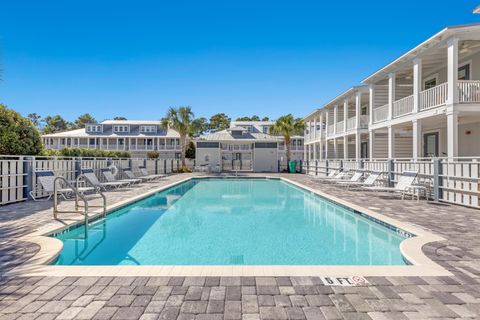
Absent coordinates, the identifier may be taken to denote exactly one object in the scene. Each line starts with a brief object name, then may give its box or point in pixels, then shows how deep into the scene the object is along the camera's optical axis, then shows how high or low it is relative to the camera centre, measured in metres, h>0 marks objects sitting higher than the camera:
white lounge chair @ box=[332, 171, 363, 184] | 14.15 -0.87
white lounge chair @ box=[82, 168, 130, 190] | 11.91 -1.04
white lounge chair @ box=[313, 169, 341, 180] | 16.57 -0.94
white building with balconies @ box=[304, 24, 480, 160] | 9.96 +2.55
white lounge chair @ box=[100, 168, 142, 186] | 13.98 -0.80
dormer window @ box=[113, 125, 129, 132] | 40.99 +4.59
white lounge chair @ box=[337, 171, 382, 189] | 12.57 -0.99
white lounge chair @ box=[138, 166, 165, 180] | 19.63 -0.84
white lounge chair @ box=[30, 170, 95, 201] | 9.59 -0.76
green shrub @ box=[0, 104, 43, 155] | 10.76 +0.99
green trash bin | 28.34 -0.63
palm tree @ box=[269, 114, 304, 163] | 26.81 +3.19
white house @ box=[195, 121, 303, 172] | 30.53 +0.97
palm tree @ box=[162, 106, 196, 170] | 27.17 +3.92
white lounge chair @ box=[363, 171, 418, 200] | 10.12 -0.83
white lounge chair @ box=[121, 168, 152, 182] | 16.73 -0.79
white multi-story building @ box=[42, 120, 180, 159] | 40.06 +3.07
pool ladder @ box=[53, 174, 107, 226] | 6.24 -1.16
